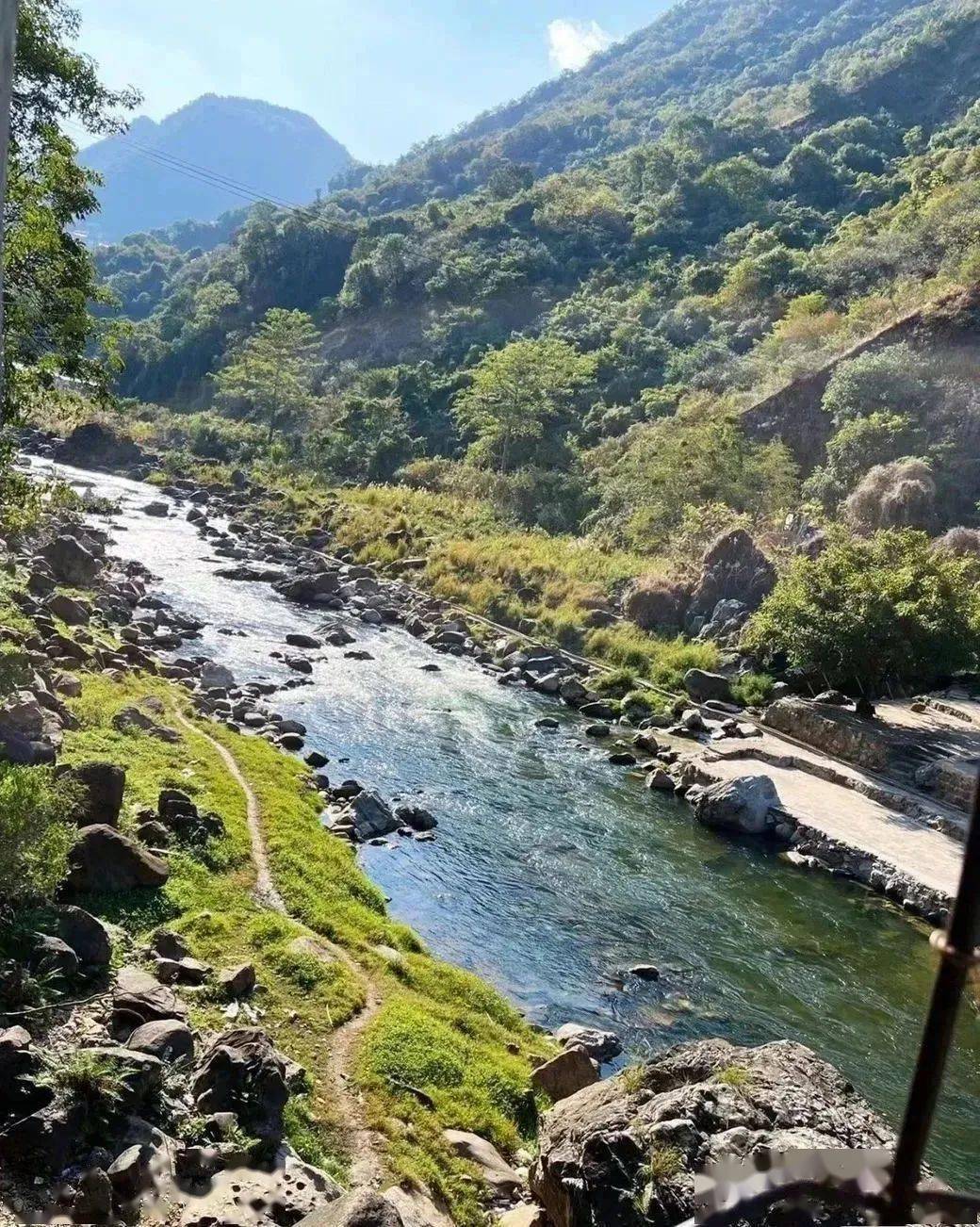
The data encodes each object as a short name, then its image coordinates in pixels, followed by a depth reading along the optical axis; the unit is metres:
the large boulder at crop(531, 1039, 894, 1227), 6.10
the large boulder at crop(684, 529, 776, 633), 30.55
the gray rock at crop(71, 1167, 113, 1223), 5.50
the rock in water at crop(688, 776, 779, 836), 18.42
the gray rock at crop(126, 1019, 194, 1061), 7.04
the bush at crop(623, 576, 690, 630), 31.02
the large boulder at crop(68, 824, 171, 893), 9.62
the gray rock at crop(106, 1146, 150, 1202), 5.80
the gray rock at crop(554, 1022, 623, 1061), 10.82
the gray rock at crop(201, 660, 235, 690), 21.34
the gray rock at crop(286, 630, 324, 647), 26.88
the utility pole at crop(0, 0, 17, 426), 3.67
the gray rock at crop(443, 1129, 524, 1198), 7.98
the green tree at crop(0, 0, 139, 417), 11.48
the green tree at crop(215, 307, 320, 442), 66.62
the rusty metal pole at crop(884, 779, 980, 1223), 1.48
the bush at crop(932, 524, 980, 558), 29.81
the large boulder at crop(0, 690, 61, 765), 10.88
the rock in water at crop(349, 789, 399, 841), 15.89
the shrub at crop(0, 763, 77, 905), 7.56
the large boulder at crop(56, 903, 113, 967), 7.93
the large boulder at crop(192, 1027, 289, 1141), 6.83
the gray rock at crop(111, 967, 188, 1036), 7.38
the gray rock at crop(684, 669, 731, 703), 25.91
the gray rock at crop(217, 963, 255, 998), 8.82
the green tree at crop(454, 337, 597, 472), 50.84
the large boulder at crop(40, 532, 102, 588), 25.44
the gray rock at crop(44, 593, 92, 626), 21.14
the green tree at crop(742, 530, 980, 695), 21.50
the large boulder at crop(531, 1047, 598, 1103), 9.53
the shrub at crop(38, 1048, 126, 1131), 6.14
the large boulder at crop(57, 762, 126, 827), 10.39
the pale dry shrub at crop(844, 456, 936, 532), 33.69
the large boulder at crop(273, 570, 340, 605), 32.28
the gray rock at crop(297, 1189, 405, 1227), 5.44
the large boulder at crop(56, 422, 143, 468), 53.47
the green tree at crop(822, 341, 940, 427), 39.28
